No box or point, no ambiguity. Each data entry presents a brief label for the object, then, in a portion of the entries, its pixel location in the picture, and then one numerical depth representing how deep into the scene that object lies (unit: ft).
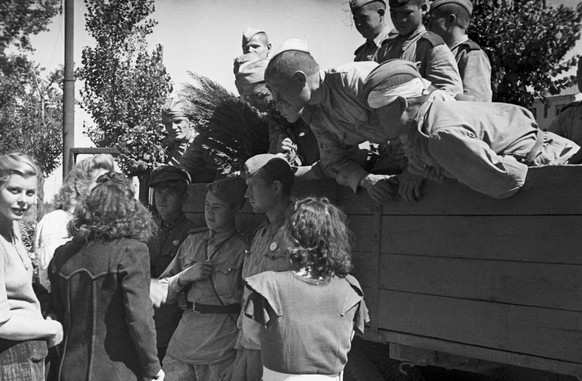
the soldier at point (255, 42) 17.03
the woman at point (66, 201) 13.41
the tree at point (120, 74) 42.83
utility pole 27.17
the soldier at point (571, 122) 12.41
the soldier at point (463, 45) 13.92
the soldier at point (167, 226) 14.38
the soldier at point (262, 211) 11.29
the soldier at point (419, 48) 12.45
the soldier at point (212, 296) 12.62
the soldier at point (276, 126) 14.15
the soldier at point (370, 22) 15.42
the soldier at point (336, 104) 10.84
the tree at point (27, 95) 42.65
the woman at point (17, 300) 8.90
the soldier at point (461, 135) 8.93
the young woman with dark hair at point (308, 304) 9.20
